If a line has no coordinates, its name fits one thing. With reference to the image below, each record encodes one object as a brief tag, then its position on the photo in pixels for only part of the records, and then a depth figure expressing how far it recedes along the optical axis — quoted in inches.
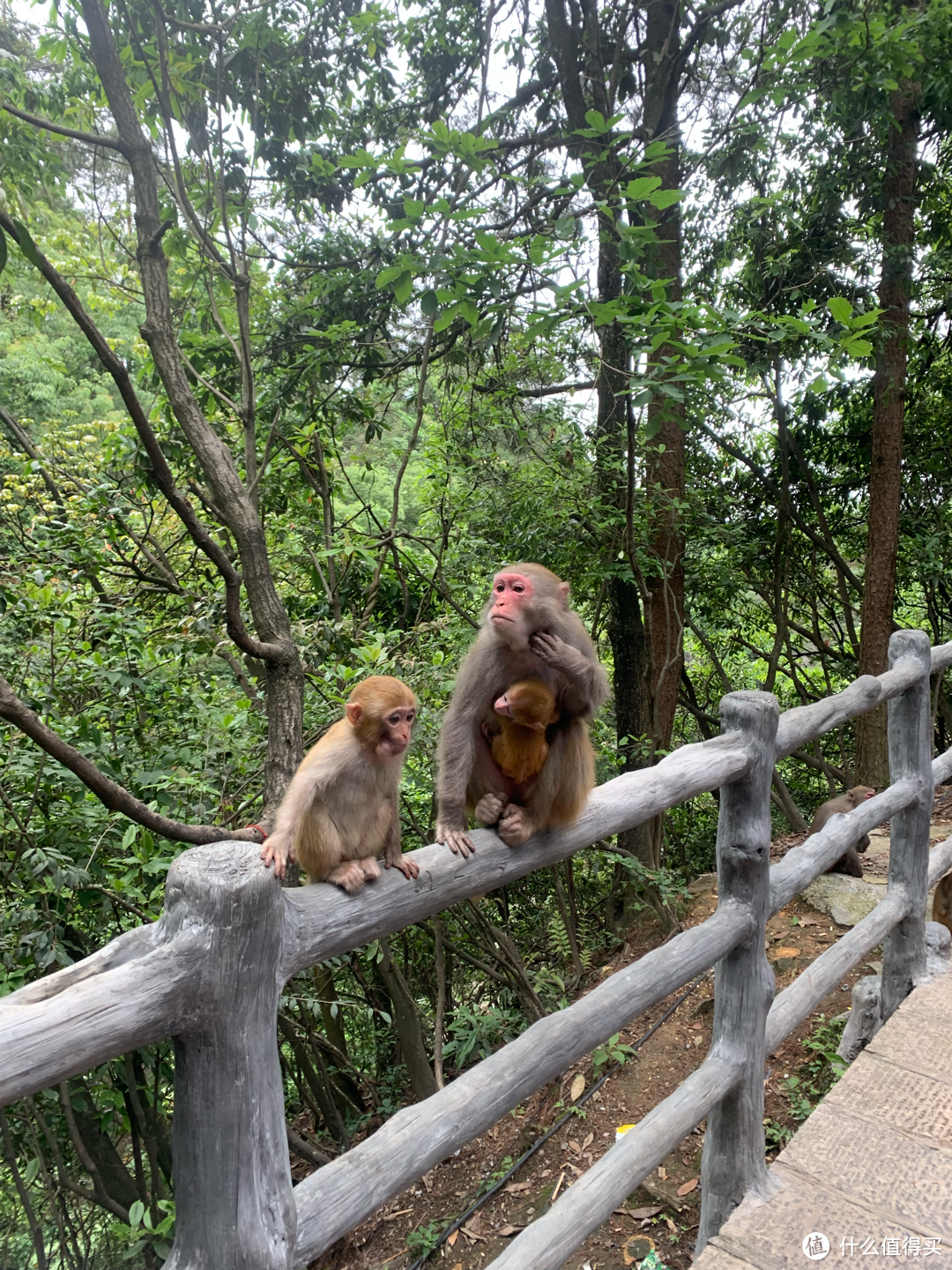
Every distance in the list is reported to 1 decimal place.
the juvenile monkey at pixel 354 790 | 76.6
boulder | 202.8
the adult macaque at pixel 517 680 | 84.4
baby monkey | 84.0
